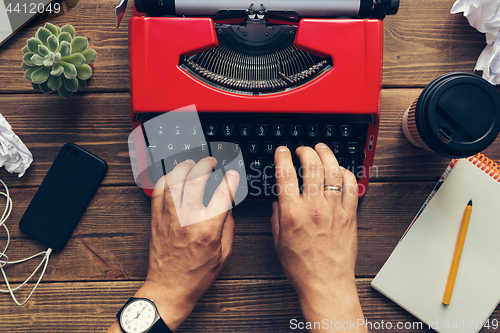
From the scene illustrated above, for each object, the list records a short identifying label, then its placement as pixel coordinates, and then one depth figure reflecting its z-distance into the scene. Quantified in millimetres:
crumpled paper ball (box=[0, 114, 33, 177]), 902
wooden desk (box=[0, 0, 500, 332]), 958
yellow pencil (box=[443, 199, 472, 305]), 904
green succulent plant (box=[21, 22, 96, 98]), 793
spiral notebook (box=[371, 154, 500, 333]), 912
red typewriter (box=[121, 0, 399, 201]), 759
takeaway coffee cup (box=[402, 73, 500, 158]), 784
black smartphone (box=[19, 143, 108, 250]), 946
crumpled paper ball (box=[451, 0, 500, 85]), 898
